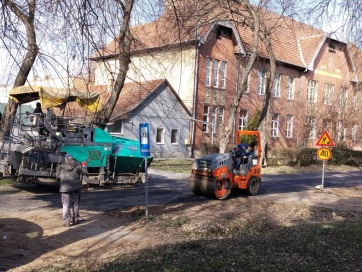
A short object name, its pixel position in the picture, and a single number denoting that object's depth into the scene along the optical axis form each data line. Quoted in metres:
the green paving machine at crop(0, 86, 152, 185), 13.00
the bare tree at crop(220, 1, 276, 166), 22.41
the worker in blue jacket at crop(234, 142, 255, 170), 15.11
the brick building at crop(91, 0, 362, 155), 31.81
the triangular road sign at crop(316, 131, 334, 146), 18.39
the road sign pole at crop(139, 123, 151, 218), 11.11
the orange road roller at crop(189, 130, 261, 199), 14.25
